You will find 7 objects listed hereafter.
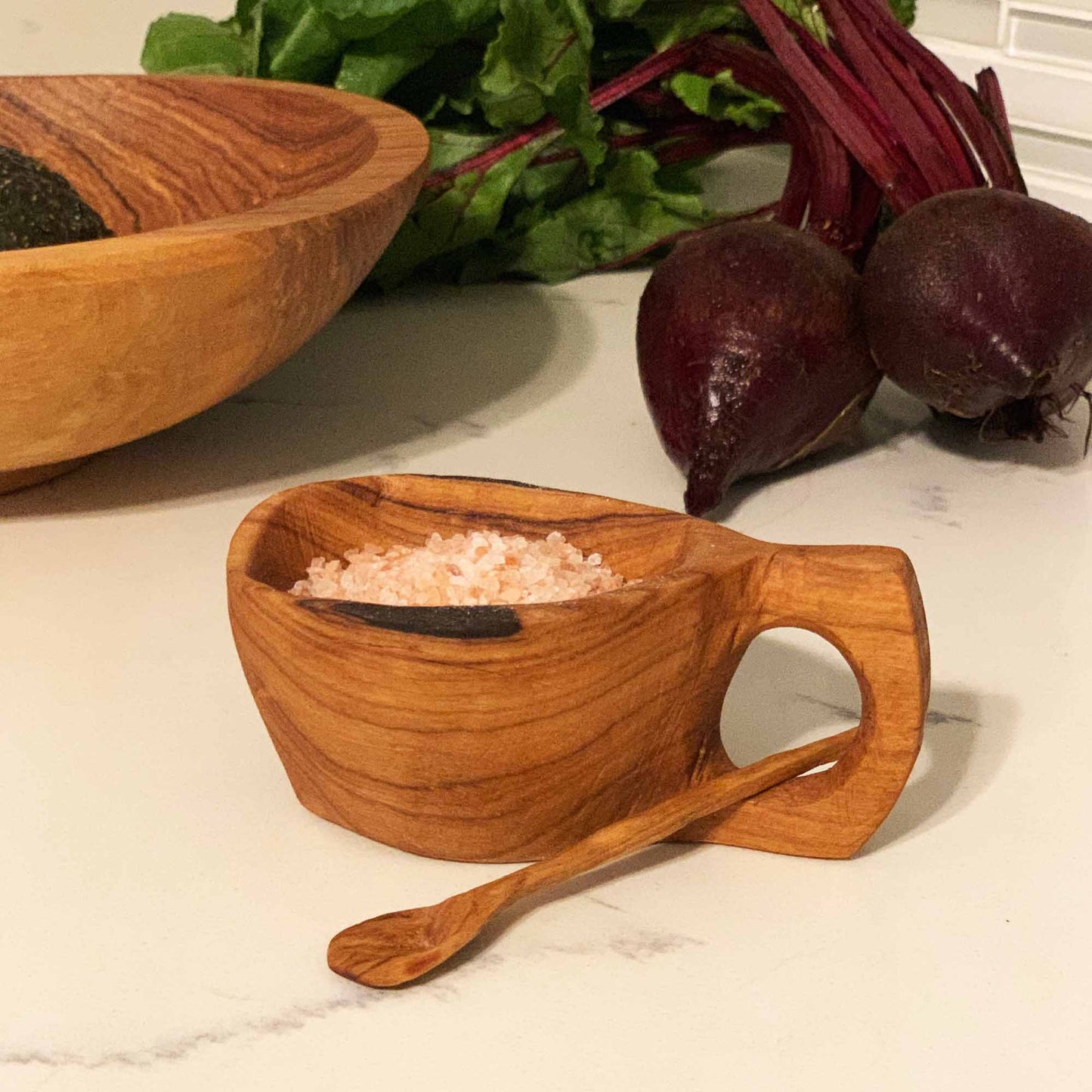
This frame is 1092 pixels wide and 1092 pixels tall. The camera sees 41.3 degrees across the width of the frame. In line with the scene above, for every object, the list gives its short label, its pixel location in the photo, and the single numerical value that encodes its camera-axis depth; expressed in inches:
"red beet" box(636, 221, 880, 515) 30.4
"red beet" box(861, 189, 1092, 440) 29.8
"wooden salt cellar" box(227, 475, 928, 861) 18.5
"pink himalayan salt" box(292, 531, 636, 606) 20.4
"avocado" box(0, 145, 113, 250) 30.2
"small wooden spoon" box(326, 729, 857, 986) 18.5
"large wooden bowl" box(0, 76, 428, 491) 26.2
